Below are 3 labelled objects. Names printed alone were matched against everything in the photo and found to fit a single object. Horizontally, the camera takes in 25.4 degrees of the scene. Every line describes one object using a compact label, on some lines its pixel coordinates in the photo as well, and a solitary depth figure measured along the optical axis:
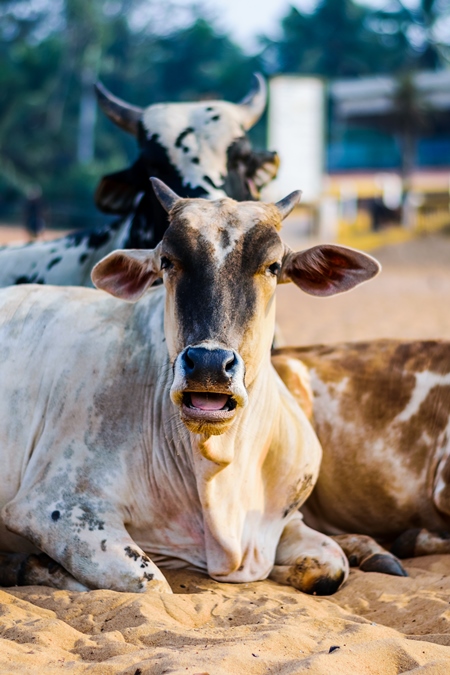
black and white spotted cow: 6.97
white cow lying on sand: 4.33
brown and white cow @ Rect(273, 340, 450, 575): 5.89
